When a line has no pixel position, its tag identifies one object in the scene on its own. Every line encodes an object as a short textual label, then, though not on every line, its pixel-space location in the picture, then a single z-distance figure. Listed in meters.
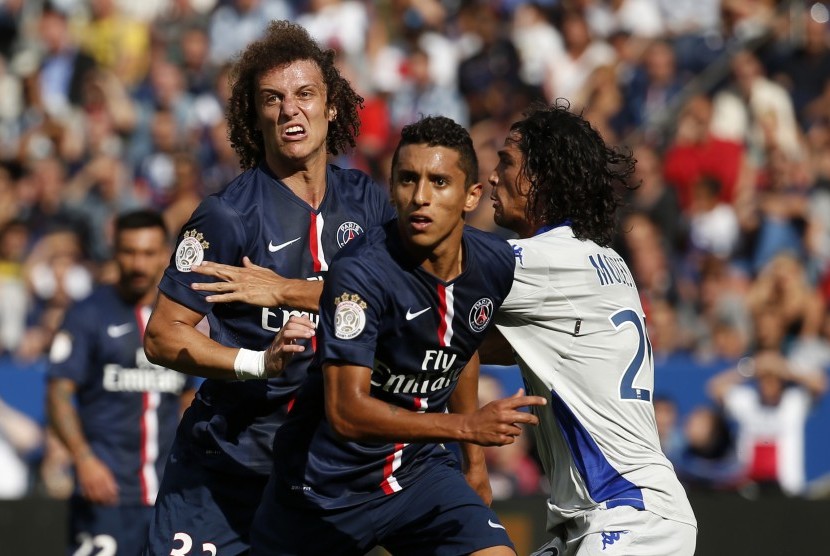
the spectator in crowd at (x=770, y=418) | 21.75
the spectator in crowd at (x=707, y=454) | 21.72
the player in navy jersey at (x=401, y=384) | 10.00
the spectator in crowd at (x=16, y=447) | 22.25
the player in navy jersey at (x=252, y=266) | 11.28
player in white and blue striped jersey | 10.81
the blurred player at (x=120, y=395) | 17.59
